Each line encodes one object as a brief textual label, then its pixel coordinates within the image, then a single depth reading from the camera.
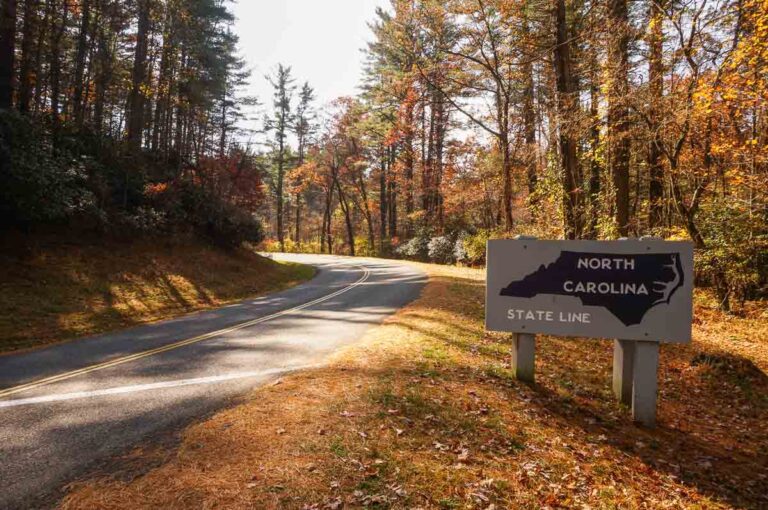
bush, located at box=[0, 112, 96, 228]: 12.94
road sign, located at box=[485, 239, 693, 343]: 5.61
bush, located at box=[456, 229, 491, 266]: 25.83
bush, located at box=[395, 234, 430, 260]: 34.81
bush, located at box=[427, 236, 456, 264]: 31.08
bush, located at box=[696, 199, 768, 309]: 12.40
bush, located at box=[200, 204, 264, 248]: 22.38
